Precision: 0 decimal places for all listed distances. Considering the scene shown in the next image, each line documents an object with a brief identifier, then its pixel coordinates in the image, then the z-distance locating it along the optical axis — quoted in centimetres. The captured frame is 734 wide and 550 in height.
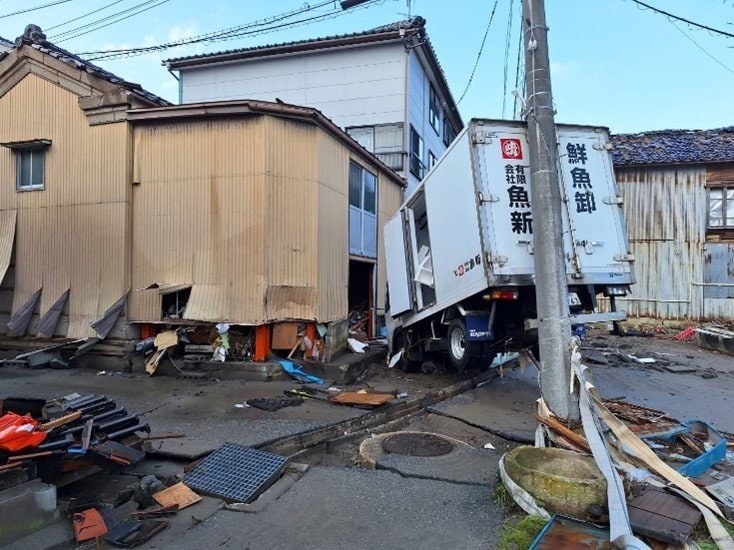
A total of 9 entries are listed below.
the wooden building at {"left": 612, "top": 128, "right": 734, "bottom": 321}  1684
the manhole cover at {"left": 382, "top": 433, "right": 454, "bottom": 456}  511
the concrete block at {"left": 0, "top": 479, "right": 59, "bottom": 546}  333
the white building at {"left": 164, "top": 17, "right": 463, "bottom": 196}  1591
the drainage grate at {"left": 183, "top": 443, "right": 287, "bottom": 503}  416
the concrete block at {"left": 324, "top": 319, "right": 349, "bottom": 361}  975
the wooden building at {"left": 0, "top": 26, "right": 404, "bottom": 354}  944
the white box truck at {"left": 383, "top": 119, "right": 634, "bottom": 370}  635
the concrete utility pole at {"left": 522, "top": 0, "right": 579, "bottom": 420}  455
